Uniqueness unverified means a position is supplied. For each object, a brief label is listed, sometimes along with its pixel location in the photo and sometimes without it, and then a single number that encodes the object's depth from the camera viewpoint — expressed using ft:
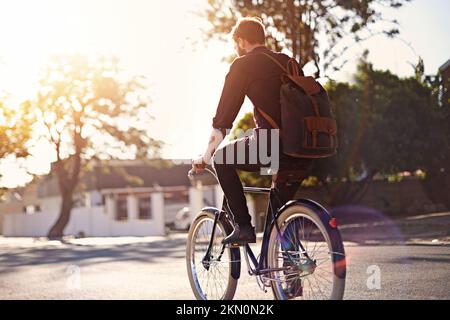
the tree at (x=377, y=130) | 72.08
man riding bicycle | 13.12
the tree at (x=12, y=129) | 90.89
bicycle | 11.51
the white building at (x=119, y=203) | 118.42
